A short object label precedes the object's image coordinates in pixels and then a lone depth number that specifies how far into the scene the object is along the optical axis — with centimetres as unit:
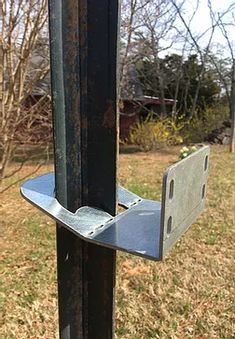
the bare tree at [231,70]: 922
